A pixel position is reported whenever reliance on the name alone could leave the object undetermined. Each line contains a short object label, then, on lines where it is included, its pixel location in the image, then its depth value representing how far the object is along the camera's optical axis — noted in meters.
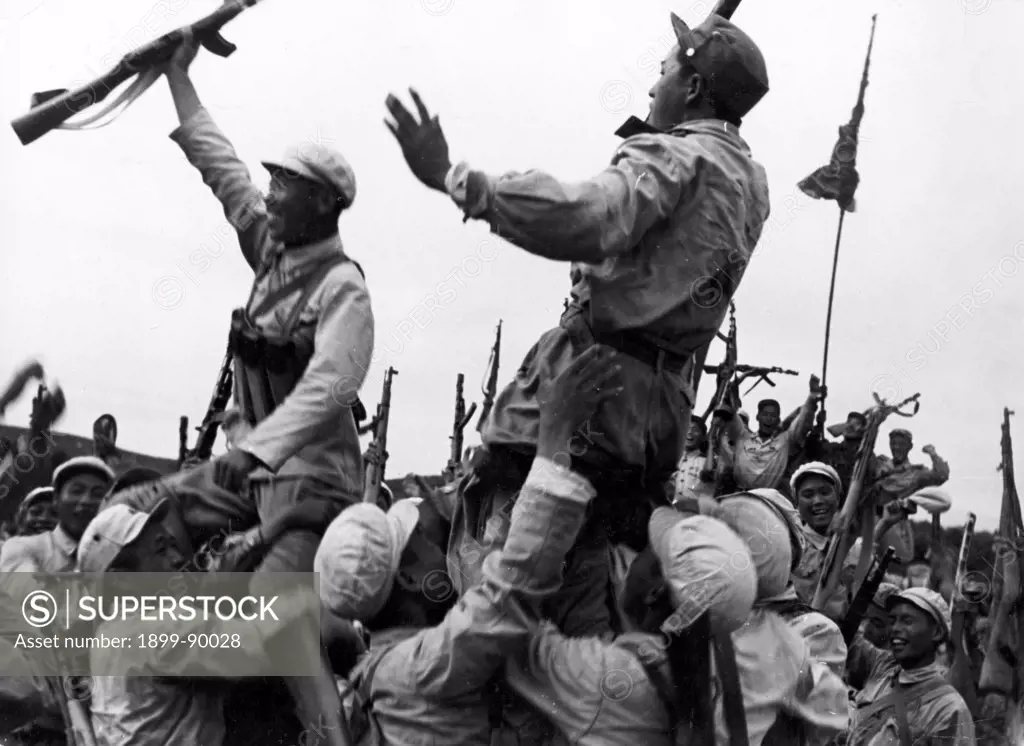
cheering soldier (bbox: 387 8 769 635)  4.31
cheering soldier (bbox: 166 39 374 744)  5.08
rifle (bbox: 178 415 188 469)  8.09
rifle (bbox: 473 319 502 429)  8.72
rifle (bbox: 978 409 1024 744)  8.11
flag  9.11
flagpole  8.63
